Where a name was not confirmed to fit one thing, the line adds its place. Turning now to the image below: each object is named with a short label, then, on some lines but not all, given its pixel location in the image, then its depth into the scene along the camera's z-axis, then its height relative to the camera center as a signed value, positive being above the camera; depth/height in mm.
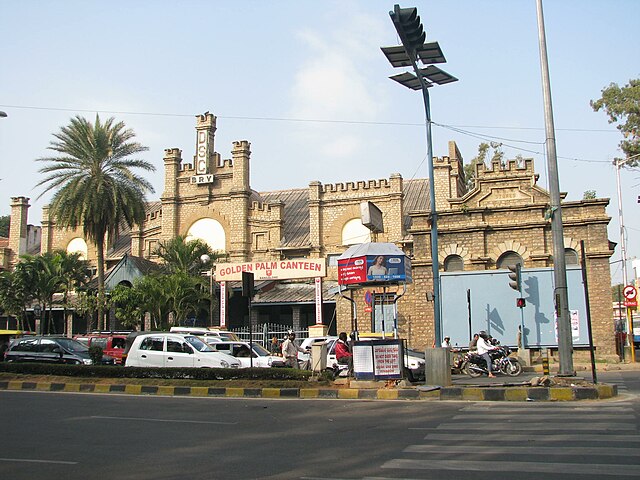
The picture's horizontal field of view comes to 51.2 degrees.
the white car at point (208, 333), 26984 +293
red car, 26672 -8
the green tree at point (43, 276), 40656 +4038
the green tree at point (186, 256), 39500 +5013
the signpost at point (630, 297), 29094 +1571
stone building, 30438 +6532
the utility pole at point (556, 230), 15797 +2511
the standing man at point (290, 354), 21223 -478
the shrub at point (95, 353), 21125 -346
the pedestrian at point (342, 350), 18794 -339
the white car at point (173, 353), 20062 -378
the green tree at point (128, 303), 37094 +2120
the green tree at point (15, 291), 40594 +3212
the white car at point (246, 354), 21484 -482
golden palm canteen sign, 34875 +3674
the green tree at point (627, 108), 31531 +10604
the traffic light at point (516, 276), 23014 +2006
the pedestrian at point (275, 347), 29734 -357
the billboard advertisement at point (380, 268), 16734 +1716
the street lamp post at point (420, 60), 15312 +6866
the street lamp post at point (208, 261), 36125 +4453
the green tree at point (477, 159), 52531 +13971
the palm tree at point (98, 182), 35625 +8611
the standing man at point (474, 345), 22081 -313
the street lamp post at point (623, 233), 32966 +5819
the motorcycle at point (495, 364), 21359 -924
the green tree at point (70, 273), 41281 +4312
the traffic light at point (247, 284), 18266 +1506
